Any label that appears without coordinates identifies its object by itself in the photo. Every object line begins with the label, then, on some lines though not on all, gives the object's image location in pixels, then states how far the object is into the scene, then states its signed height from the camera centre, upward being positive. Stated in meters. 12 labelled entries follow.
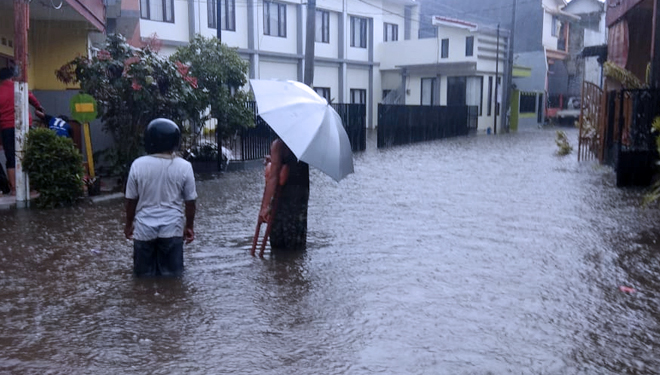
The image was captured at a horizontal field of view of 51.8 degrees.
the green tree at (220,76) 14.36 +0.60
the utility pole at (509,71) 35.31 +1.83
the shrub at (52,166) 9.44 -0.88
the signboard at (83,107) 10.59 -0.05
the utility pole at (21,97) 9.32 +0.09
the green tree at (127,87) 11.47 +0.29
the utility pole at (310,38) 18.38 +1.82
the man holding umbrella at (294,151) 6.74 -0.46
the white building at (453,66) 34.00 +2.05
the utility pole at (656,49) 13.38 +1.14
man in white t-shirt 5.88 -0.78
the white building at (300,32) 26.61 +3.23
